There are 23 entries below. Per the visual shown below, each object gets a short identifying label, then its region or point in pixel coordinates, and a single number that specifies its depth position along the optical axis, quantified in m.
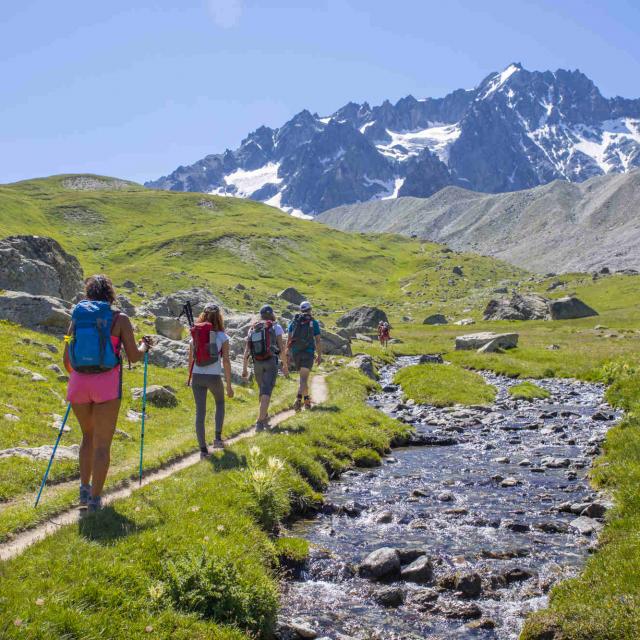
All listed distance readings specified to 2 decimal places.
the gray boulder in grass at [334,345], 56.81
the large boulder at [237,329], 36.94
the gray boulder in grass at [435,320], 113.44
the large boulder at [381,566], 11.32
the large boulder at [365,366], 42.88
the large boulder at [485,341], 60.53
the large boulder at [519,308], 103.75
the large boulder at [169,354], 31.14
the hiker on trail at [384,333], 68.49
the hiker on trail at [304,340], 23.47
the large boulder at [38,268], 33.47
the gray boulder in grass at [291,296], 118.24
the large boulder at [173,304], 50.56
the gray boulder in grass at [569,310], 97.50
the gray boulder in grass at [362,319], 93.57
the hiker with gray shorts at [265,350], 19.53
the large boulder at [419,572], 11.13
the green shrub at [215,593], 8.83
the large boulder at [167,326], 37.91
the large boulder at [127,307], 42.69
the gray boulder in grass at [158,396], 23.17
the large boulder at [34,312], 28.41
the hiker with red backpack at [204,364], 16.12
